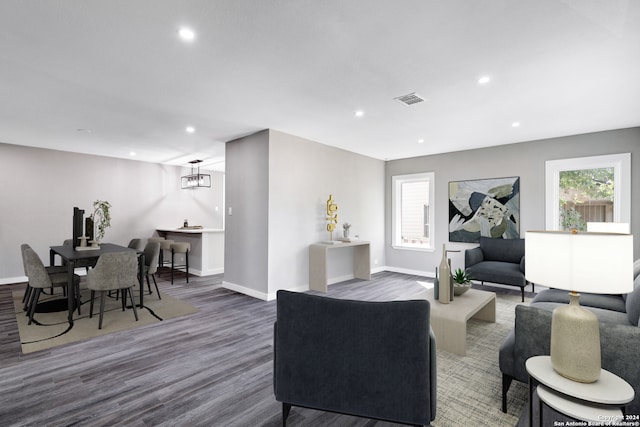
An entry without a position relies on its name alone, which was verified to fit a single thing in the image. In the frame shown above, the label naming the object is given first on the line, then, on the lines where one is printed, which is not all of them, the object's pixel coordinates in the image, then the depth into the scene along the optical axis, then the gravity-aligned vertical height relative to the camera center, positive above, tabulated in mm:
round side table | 1271 -767
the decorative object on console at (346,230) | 5723 -271
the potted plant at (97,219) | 6436 -76
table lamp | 1346 -285
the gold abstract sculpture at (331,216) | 5445 -10
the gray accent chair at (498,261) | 4570 -781
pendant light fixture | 6578 +762
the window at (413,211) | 6645 +104
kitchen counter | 6293 -731
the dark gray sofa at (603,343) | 1601 -756
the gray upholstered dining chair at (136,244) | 5411 -510
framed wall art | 5469 +122
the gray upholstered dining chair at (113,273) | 3404 -650
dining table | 3484 -496
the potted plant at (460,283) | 3293 -733
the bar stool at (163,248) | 6047 -643
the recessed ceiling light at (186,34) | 2229 +1347
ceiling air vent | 3404 +1333
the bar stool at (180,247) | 5848 -610
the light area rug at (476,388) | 1940 -1277
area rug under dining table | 3140 -1254
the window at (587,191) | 4551 +391
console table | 4996 -806
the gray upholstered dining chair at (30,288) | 4035 -877
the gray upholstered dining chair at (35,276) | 3502 -693
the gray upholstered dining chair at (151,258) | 4582 -636
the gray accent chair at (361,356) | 1504 -715
